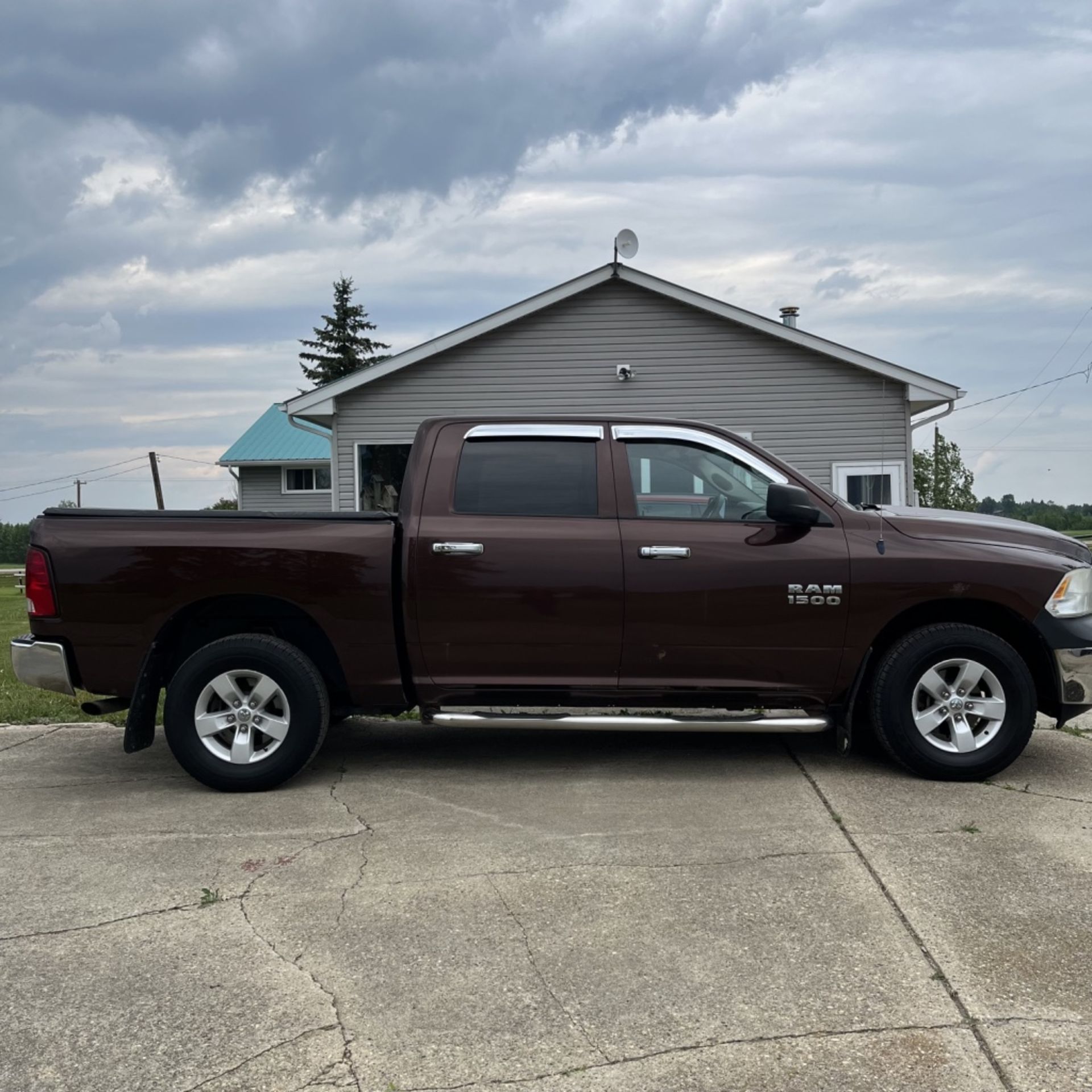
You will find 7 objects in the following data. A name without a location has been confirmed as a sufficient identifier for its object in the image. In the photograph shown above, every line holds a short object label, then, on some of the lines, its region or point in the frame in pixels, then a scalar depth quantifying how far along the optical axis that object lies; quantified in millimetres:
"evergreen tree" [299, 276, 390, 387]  52812
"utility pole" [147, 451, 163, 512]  42312
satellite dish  15109
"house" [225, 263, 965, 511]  15156
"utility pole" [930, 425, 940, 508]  49406
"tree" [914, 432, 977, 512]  48531
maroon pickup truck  5449
